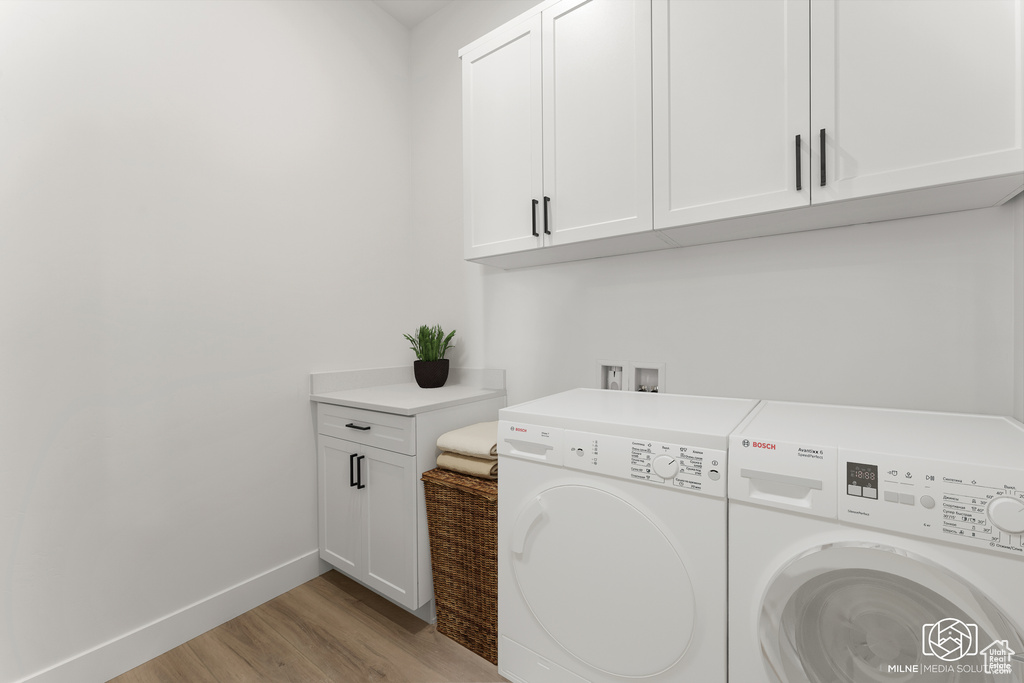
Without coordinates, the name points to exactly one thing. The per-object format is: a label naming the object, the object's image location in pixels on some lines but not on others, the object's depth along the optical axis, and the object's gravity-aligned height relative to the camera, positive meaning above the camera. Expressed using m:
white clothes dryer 1.05 -0.55
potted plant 2.17 -0.14
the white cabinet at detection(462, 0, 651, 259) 1.42 +0.74
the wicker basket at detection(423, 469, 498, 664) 1.54 -0.81
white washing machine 0.78 -0.44
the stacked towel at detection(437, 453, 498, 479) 1.55 -0.48
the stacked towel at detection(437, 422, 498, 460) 1.56 -0.40
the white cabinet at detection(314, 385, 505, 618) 1.67 -0.61
